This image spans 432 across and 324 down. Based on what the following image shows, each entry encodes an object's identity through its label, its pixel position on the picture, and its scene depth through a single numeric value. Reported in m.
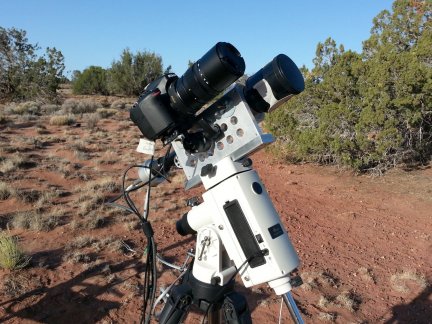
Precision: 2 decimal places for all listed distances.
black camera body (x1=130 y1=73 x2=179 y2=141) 1.52
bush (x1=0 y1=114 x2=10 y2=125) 12.36
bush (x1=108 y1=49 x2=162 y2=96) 26.23
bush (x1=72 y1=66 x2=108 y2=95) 28.28
